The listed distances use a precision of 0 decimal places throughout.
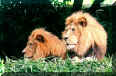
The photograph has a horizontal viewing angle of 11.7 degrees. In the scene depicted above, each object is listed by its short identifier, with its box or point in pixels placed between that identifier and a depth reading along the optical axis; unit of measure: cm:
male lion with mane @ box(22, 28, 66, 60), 1343
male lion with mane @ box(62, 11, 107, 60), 1321
